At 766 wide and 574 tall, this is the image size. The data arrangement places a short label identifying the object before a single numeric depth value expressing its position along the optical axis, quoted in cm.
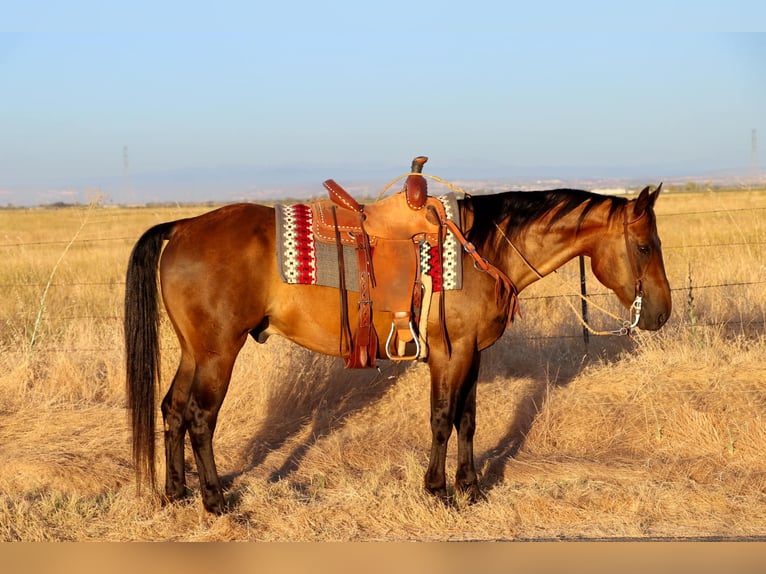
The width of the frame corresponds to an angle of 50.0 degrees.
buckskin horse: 459
